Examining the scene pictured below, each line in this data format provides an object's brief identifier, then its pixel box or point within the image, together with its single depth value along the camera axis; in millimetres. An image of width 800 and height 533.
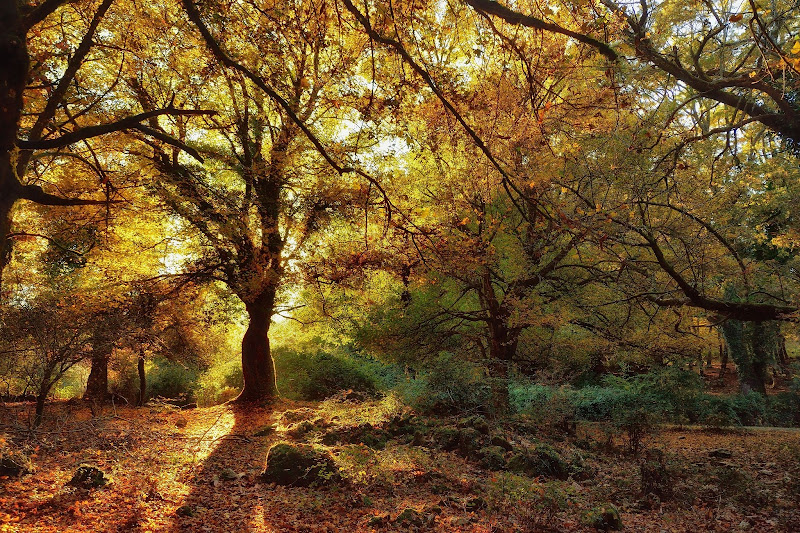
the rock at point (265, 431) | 10331
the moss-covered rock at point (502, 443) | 9219
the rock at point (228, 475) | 7395
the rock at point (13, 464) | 5712
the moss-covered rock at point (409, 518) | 5820
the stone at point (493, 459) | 8391
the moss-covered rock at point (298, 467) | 7062
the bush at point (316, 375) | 17859
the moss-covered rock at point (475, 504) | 6441
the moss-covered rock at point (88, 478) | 5871
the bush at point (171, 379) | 18484
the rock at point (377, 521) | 5777
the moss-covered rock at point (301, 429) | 9133
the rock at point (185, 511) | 5684
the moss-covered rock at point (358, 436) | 8859
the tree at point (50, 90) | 4035
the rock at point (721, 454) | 10395
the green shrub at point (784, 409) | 18016
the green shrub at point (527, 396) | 11948
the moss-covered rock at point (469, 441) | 9016
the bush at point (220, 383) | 18172
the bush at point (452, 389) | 11602
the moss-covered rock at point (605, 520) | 6125
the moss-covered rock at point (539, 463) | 8203
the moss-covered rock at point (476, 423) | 9914
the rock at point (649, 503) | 7117
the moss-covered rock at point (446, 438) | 9297
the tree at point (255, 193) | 11031
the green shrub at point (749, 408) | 17203
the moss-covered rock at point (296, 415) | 10978
